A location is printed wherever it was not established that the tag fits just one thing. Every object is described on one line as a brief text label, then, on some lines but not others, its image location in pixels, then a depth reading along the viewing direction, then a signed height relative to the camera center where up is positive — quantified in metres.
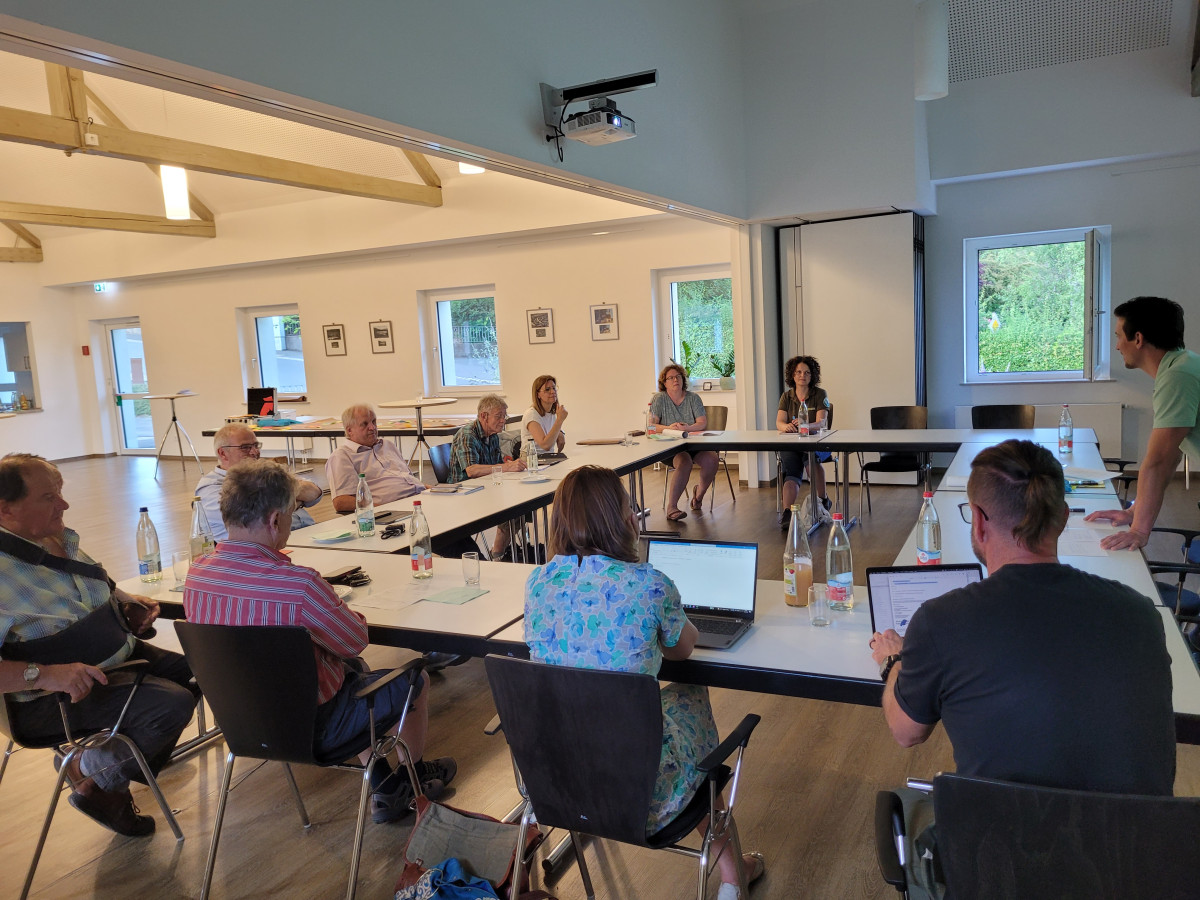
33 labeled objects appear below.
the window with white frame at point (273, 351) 11.45 +0.30
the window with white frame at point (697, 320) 8.91 +0.29
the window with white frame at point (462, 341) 10.21 +0.25
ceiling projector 4.32 +1.16
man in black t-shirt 1.25 -0.52
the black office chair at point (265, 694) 2.03 -0.79
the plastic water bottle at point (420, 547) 2.87 -0.61
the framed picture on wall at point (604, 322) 9.23 +0.34
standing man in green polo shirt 2.75 -0.23
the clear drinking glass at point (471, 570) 2.76 -0.67
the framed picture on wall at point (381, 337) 10.55 +0.37
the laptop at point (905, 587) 2.01 -0.60
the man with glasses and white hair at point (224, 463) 3.70 -0.38
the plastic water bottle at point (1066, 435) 4.48 -0.57
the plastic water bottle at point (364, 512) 3.52 -0.59
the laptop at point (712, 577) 2.24 -0.61
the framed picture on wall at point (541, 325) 9.58 +0.36
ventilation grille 6.66 +2.36
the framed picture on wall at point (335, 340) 10.85 +0.38
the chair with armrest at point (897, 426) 6.36 -0.69
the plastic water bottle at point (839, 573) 2.30 -0.62
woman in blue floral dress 1.81 -0.54
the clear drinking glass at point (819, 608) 2.21 -0.69
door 12.77 -0.02
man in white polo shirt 4.50 -0.52
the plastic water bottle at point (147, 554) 3.06 -0.62
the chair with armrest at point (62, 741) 2.32 -1.00
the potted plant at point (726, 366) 8.86 -0.20
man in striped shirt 2.20 -0.57
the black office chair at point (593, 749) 1.65 -0.80
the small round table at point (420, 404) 8.79 -0.42
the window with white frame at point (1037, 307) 7.30 +0.19
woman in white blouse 6.06 -0.43
